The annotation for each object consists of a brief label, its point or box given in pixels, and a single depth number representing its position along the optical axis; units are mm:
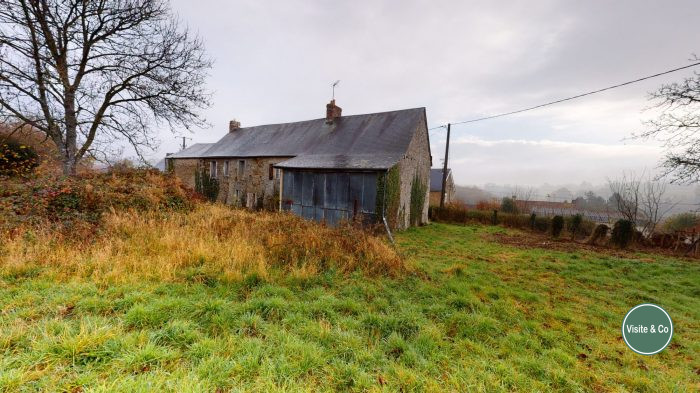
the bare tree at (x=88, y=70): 9438
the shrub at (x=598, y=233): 12539
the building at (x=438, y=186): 33475
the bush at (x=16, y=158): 11708
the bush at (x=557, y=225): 14195
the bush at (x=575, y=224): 14134
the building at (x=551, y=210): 24234
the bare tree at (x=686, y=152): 9719
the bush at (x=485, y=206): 23297
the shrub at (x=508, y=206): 24781
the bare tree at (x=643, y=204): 13305
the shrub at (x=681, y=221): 15228
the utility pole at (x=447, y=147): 18528
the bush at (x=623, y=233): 11836
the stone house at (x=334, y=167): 12367
